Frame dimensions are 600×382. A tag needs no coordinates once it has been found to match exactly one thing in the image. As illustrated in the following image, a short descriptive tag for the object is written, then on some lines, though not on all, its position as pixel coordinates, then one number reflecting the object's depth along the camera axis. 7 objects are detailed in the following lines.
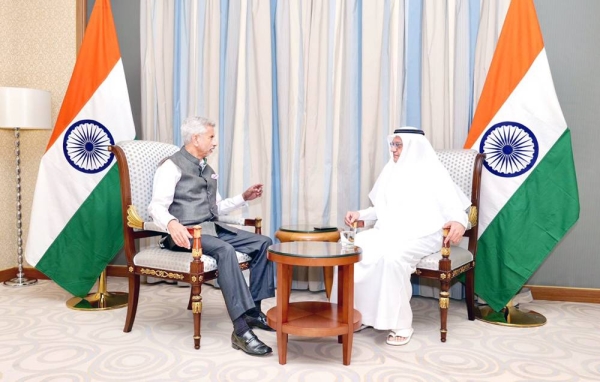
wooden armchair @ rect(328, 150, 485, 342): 2.84
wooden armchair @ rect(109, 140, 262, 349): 2.65
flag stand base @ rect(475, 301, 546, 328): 3.16
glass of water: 2.61
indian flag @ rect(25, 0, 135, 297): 3.54
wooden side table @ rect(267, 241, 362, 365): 2.36
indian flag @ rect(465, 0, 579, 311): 3.20
